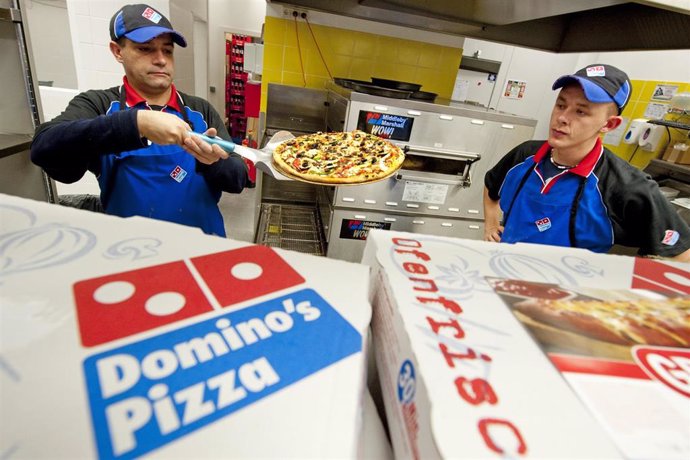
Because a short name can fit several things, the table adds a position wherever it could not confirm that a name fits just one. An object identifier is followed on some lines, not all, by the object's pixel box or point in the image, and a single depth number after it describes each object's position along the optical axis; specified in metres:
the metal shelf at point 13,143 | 1.44
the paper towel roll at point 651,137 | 3.15
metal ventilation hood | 1.17
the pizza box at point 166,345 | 0.27
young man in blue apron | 1.19
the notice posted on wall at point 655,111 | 3.30
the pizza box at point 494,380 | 0.30
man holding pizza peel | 1.03
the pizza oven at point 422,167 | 1.89
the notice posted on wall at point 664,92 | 3.23
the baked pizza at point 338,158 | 1.21
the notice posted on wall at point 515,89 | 4.02
